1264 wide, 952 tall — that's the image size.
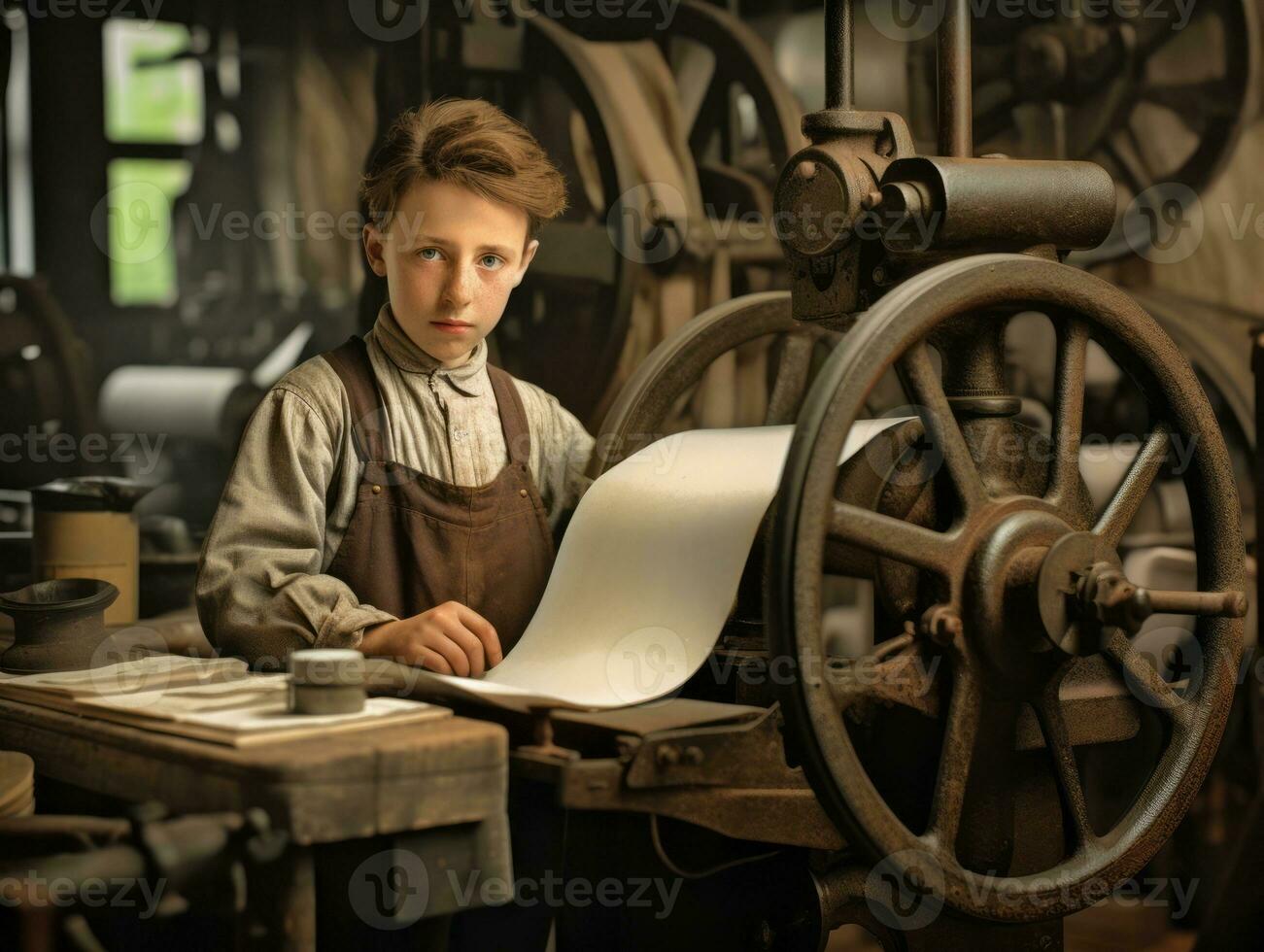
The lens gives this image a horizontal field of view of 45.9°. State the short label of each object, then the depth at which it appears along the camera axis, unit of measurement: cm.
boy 165
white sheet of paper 156
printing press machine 134
